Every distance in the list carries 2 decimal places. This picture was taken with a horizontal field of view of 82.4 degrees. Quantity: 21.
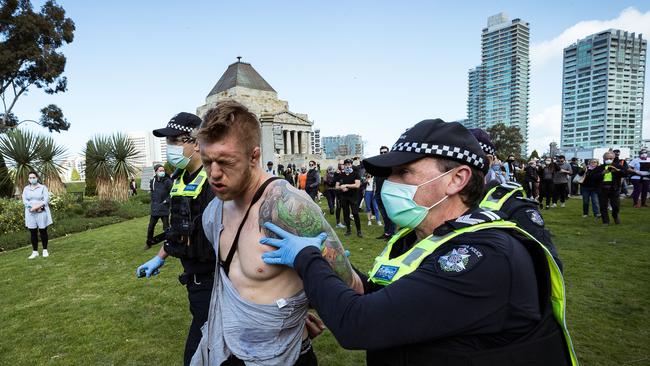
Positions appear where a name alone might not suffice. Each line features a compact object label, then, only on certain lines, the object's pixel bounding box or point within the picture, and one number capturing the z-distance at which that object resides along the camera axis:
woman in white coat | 8.38
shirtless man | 1.77
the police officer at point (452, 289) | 1.16
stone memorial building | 57.46
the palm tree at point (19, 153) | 15.16
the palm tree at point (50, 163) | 16.00
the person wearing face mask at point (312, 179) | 13.91
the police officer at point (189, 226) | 2.65
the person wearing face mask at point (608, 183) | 10.34
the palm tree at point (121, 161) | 18.89
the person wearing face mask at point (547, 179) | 13.75
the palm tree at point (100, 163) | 18.70
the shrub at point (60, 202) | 15.89
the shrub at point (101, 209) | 16.55
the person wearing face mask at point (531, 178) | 13.98
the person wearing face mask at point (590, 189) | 11.15
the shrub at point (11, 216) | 12.34
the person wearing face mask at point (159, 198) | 9.06
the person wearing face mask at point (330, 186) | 11.74
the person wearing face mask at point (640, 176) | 13.17
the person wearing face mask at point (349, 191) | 9.94
